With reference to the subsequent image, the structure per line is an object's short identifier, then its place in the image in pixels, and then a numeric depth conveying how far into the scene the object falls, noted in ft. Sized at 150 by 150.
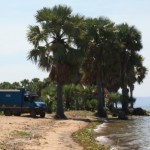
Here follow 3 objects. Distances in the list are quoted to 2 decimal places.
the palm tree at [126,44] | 178.40
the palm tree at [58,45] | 127.95
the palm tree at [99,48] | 152.46
